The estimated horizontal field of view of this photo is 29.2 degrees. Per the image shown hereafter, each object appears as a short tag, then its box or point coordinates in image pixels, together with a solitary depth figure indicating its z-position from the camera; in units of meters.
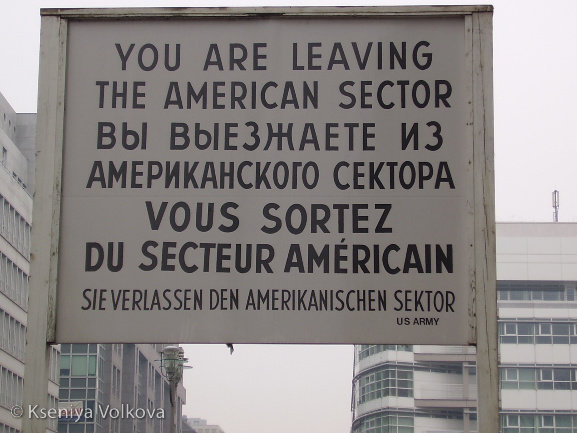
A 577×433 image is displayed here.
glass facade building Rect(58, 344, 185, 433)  89.81
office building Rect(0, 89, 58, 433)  72.00
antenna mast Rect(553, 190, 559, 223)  140.75
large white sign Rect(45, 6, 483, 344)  7.41
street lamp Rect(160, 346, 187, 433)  28.80
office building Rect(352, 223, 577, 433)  106.81
